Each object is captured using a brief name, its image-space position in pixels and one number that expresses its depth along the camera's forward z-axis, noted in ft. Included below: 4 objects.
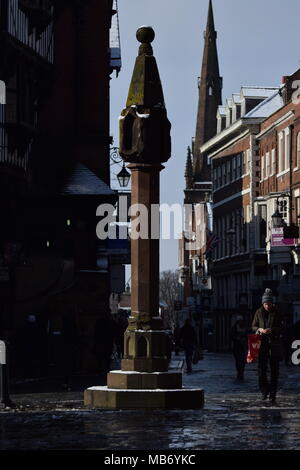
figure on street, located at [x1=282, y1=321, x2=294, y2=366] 151.90
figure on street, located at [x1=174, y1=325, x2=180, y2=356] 211.74
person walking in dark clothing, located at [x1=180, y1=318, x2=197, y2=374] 120.16
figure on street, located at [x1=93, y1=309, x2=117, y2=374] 113.70
